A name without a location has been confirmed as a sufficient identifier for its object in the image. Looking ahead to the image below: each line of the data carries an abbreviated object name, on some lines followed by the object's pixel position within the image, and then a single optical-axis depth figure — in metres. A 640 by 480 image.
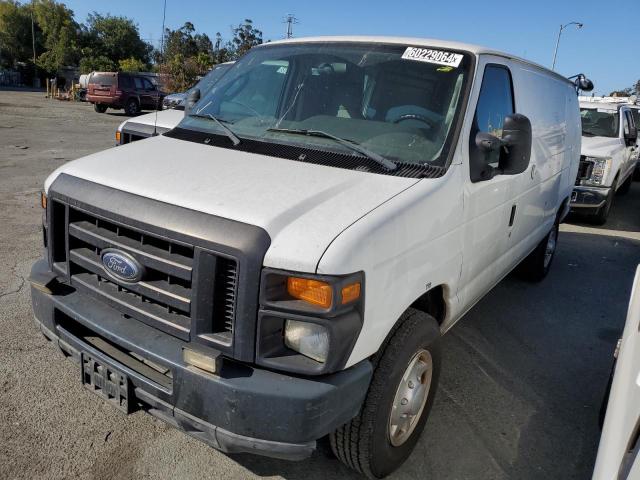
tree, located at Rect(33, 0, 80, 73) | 63.97
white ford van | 2.13
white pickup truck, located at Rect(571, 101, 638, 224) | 8.62
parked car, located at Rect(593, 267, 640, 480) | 1.79
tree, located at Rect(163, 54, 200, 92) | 34.22
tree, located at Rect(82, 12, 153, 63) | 69.69
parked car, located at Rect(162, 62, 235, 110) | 7.70
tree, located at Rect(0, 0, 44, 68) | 69.81
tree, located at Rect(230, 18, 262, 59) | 61.25
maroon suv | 24.75
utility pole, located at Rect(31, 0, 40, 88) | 63.47
